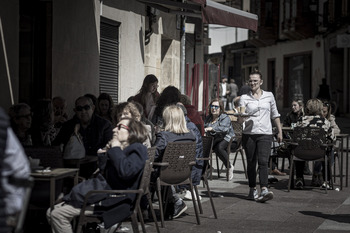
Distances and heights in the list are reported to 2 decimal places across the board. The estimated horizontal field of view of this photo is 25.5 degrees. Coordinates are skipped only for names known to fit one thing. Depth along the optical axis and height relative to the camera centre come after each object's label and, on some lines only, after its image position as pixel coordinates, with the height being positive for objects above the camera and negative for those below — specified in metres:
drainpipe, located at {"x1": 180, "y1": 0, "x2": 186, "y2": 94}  16.97 +1.12
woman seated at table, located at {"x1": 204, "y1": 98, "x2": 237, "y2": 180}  13.27 -0.37
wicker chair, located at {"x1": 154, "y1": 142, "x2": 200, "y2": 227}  8.20 -0.63
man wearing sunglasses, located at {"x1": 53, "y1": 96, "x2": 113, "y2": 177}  8.20 -0.26
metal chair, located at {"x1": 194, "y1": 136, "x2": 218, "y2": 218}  9.42 -0.55
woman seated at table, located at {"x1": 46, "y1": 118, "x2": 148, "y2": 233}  6.16 -0.57
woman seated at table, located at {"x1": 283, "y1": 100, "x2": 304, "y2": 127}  14.62 -0.12
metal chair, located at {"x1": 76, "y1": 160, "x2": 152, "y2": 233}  6.09 -0.75
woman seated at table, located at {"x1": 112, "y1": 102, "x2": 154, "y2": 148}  8.32 -0.07
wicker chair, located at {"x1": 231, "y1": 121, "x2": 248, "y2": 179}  14.23 -0.49
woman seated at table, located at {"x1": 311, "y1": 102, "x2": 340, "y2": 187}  12.51 -1.07
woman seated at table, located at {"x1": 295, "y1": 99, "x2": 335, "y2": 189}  11.95 -0.21
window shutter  14.14 +0.90
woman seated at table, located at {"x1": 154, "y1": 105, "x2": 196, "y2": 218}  8.49 -0.29
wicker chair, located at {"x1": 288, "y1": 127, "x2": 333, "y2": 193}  11.78 -0.58
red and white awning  11.58 +1.47
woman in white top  10.70 -0.33
